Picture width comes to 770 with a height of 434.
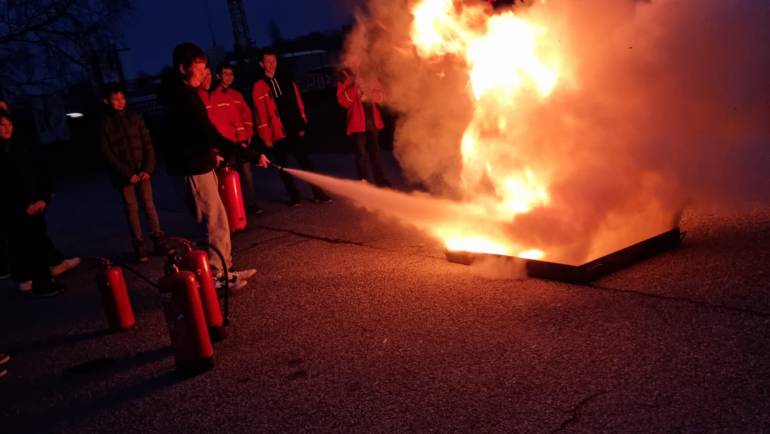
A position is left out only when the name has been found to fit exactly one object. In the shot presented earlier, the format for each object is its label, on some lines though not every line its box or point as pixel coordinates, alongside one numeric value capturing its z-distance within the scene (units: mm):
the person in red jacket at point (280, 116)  9261
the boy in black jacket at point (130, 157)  7539
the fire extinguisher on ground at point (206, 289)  4879
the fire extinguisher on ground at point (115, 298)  5469
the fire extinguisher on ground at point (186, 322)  4352
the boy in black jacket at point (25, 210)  6867
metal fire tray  5020
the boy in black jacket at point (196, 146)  5699
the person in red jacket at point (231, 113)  8773
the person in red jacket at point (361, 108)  9781
